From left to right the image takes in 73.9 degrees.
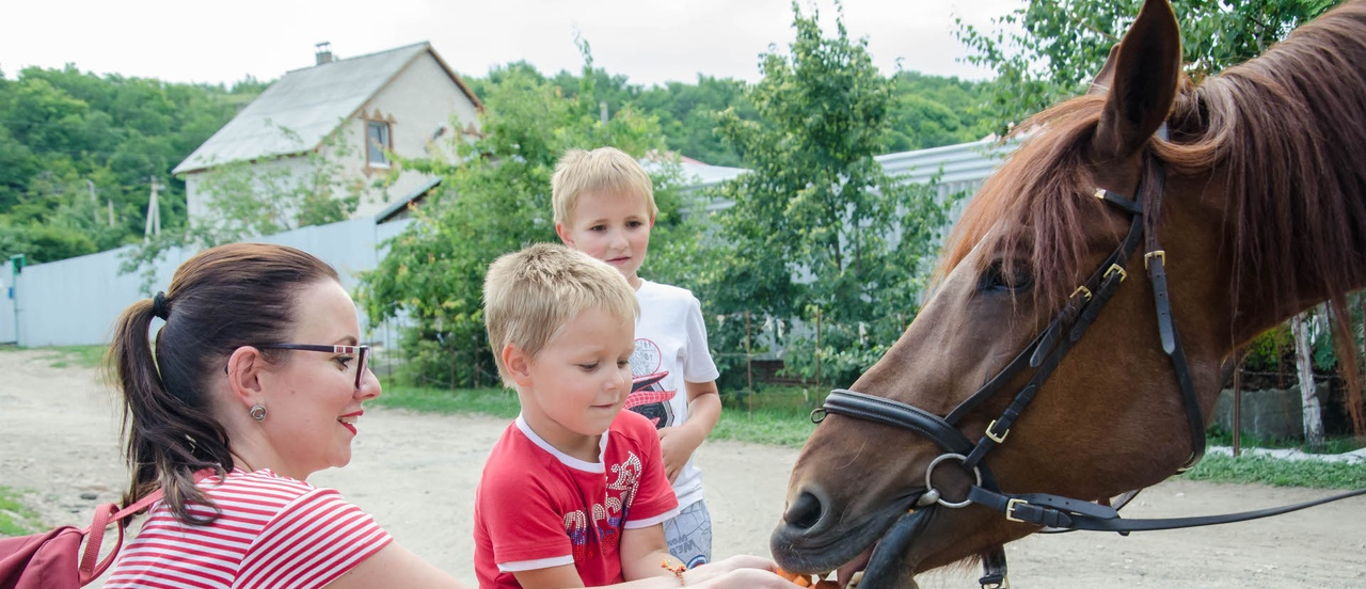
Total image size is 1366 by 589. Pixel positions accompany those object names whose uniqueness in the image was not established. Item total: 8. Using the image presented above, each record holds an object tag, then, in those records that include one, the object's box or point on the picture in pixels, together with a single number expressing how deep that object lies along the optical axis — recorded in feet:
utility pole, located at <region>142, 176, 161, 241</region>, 115.75
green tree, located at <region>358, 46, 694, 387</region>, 39.75
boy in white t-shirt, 8.55
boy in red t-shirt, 5.92
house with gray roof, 102.73
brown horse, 5.74
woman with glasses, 4.60
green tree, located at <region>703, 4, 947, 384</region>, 30.81
